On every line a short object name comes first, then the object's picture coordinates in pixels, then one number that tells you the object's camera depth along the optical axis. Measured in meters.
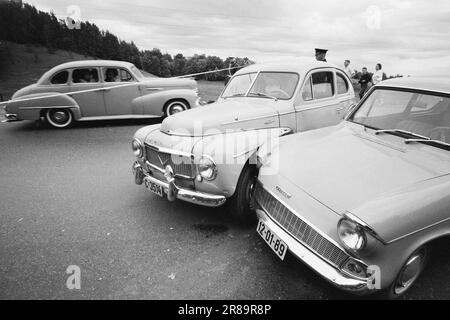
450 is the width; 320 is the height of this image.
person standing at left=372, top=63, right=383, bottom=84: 11.74
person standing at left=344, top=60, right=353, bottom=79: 12.83
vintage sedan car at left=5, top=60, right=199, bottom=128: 7.55
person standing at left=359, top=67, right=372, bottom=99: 12.56
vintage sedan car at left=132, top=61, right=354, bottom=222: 3.00
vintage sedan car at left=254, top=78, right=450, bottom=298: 1.90
